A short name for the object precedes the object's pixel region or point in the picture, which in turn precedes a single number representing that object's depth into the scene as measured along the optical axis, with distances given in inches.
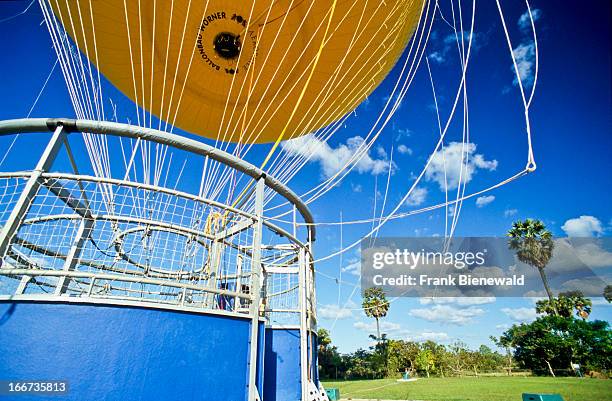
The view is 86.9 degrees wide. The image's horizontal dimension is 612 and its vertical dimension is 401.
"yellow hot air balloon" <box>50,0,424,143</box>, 264.8
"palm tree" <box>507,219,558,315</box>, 1414.9
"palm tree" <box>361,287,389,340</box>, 1816.7
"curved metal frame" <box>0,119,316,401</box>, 112.3
